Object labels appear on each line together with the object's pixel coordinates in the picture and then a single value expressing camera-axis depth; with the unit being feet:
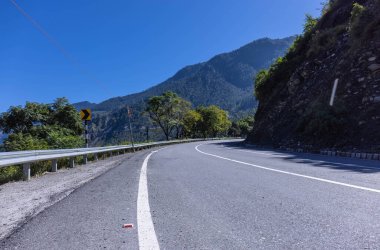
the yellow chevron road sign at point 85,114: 61.13
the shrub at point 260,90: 133.27
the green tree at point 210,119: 289.12
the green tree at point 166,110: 209.36
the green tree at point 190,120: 257.18
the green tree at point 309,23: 127.69
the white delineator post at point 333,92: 70.03
